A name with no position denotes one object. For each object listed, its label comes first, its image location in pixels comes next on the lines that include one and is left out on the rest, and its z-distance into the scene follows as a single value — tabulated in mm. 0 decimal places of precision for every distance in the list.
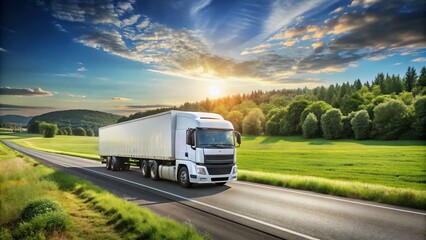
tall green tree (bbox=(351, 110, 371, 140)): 64875
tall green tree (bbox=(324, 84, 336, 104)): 109762
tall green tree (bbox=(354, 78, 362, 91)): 112688
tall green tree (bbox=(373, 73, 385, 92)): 83594
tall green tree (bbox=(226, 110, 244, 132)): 98062
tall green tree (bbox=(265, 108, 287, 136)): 87750
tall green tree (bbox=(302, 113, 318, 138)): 74875
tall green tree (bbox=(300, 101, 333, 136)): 80375
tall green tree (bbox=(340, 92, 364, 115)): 82625
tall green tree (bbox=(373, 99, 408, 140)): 60094
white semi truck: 15258
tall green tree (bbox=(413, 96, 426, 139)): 53288
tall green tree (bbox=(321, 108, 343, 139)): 70750
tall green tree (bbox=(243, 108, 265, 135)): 91125
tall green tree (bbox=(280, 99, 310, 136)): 84875
